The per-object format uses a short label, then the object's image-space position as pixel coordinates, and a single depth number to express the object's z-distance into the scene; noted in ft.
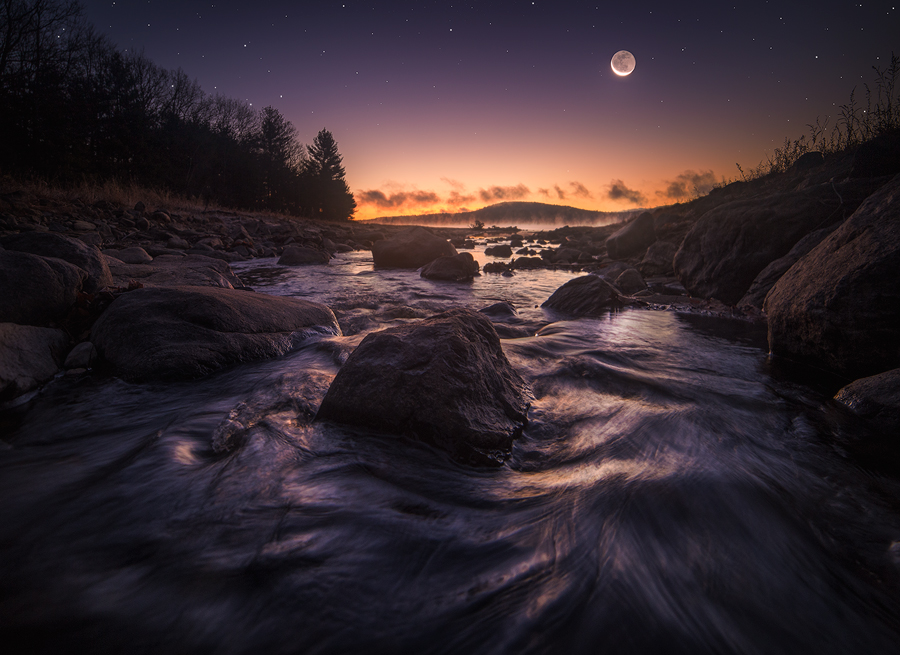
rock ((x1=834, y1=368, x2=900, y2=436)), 7.72
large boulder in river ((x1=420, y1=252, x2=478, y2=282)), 35.86
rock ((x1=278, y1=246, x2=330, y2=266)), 43.65
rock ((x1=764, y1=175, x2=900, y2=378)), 9.48
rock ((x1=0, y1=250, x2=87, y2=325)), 10.25
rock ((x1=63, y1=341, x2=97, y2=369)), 10.00
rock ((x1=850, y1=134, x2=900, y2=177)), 20.42
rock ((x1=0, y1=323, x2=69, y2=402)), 8.52
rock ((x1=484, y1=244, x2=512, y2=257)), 62.39
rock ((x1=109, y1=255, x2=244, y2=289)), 16.81
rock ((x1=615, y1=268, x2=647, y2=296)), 28.81
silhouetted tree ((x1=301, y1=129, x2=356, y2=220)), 136.67
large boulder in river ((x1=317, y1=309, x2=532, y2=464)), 6.91
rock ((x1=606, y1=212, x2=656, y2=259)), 43.11
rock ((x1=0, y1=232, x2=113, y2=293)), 12.98
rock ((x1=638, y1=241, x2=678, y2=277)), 33.99
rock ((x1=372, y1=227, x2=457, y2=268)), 43.93
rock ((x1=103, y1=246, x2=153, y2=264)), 25.44
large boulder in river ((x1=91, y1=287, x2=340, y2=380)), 10.22
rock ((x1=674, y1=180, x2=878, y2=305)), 19.66
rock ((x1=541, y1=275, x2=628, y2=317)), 21.90
